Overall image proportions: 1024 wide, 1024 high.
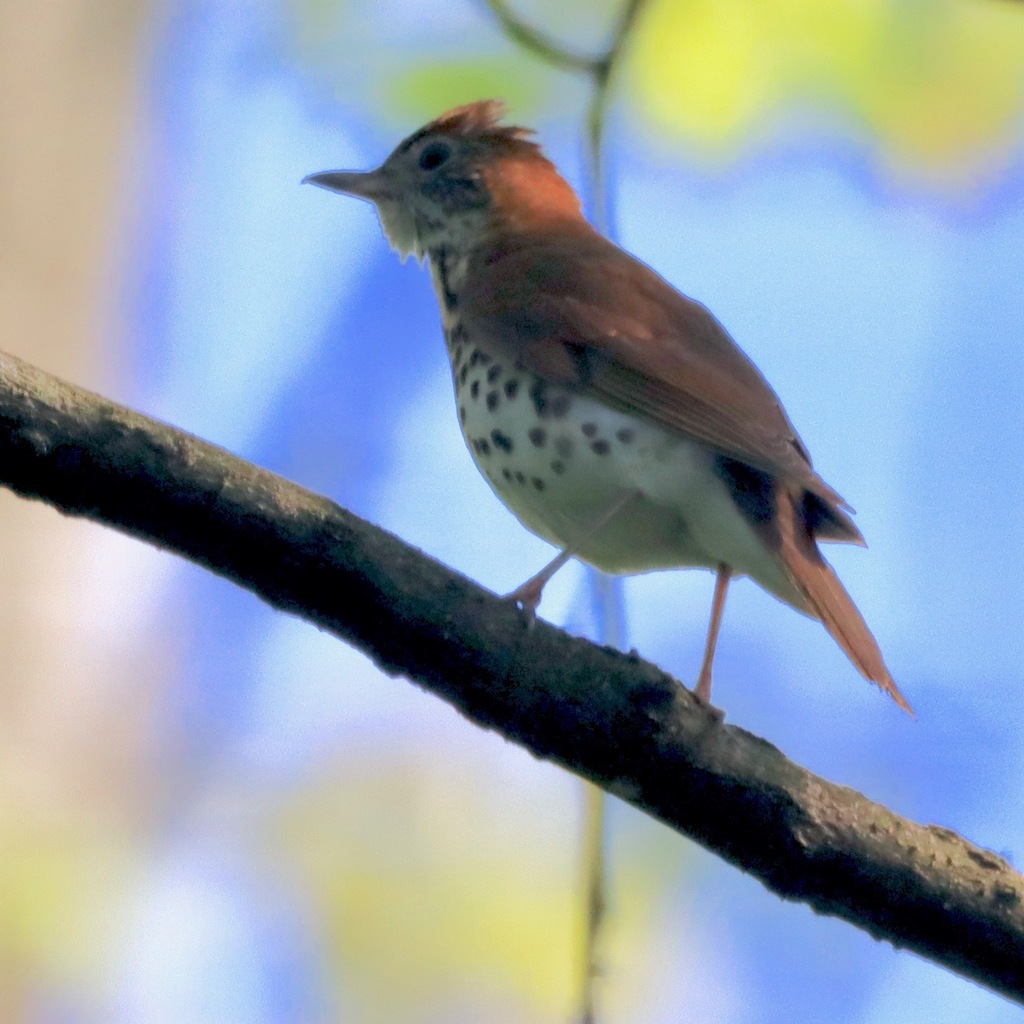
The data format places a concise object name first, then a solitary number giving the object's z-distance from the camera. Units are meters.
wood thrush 6.78
